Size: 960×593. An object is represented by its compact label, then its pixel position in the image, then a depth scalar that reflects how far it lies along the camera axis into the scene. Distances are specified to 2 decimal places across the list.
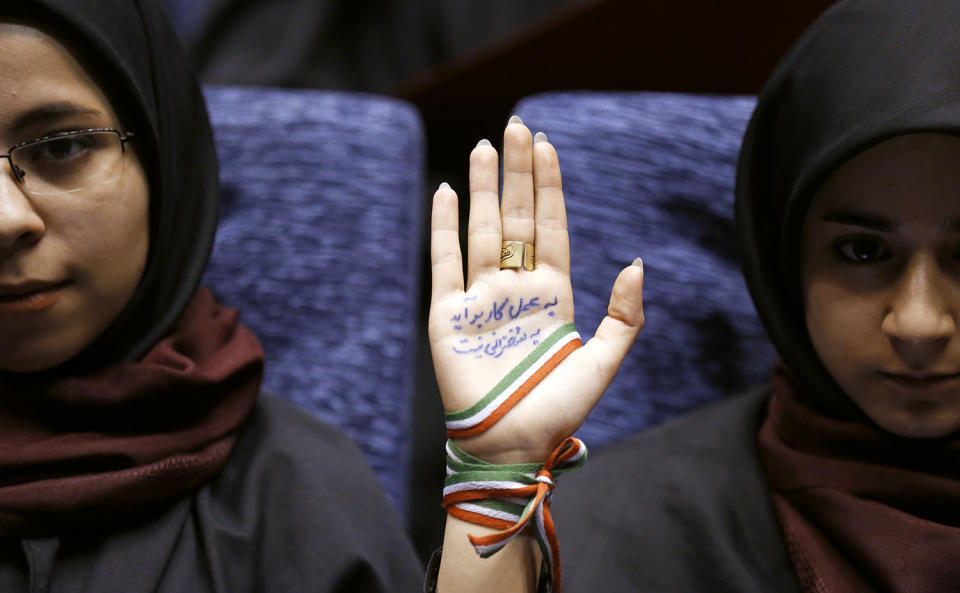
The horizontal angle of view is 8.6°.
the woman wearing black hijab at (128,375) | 3.26
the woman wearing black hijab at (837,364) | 3.26
